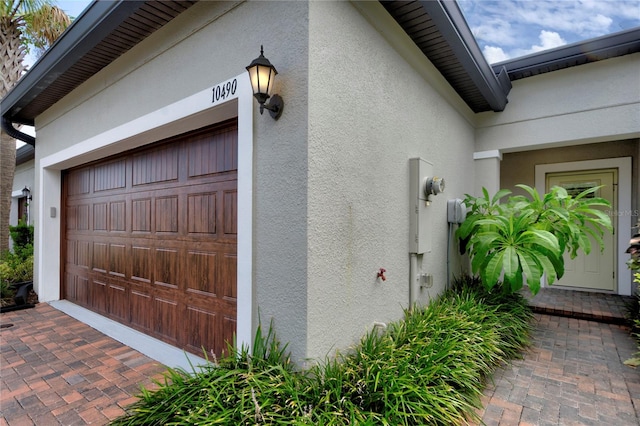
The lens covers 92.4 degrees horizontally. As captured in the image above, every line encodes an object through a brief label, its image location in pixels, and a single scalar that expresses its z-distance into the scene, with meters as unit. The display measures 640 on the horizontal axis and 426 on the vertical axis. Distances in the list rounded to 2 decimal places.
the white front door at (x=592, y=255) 6.42
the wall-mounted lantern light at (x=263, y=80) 2.54
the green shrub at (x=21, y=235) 8.57
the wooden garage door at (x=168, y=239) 3.48
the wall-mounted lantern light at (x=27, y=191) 10.55
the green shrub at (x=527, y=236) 3.82
